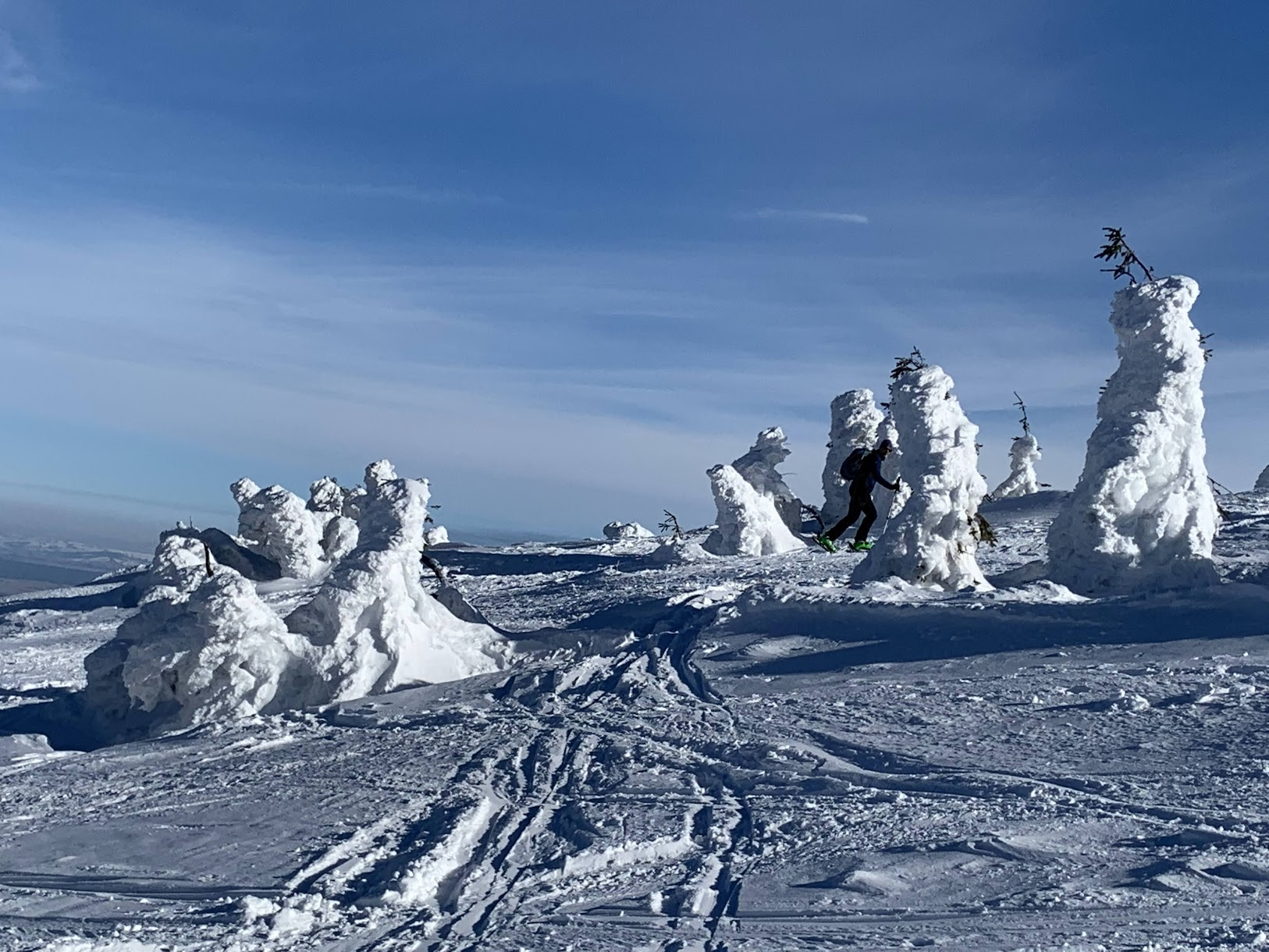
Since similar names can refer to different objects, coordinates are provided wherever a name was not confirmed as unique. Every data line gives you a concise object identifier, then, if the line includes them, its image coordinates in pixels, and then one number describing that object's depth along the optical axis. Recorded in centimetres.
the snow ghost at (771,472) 2864
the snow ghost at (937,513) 1532
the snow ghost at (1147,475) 1355
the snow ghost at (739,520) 2556
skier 2050
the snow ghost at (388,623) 1240
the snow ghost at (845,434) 2961
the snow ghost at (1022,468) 3281
